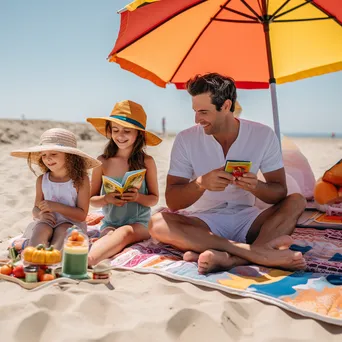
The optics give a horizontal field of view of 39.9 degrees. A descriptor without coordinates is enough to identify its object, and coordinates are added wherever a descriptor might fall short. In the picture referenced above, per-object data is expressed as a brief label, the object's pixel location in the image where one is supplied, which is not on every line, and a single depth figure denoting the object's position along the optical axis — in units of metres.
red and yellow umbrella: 3.86
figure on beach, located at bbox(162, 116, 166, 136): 27.73
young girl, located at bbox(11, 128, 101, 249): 3.38
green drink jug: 2.61
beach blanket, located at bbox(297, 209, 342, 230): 3.99
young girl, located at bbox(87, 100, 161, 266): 3.56
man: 2.96
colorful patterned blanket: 2.36
